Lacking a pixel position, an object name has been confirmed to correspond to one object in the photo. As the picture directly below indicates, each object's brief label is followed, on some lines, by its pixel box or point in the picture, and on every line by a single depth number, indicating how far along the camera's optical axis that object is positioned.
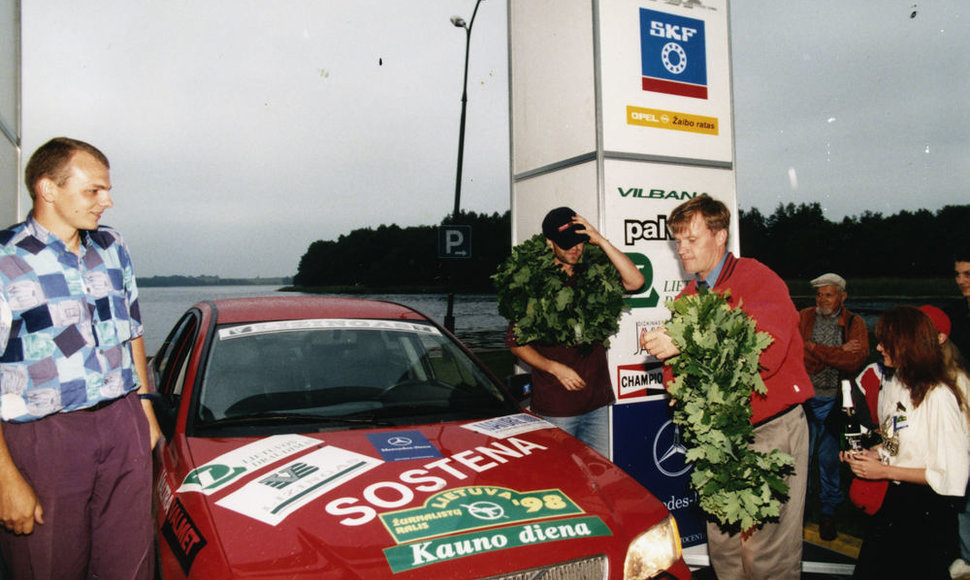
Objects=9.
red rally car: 1.95
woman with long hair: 2.65
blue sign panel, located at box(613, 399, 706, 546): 4.07
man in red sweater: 2.53
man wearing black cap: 3.55
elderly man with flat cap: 4.77
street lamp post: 14.87
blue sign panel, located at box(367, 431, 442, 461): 2.50
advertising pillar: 4.16
